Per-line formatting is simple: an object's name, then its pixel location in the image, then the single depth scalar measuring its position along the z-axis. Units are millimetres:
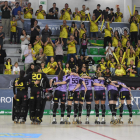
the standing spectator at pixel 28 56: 18453
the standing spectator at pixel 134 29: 22672
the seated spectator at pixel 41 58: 18112
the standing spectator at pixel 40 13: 23047
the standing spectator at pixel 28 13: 22891
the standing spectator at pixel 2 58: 18297
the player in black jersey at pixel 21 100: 11633
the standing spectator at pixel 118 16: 24656
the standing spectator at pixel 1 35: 19841
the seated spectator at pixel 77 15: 23402
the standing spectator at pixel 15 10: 22391
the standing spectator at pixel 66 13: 23203
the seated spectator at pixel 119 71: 17884
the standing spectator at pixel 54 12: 23331
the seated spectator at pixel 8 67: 18025
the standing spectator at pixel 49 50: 19656
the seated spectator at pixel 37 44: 19772
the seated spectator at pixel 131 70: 18375
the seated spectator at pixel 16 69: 17316
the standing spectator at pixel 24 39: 20141
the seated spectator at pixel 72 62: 17697
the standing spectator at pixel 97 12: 23853
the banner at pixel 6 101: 16000
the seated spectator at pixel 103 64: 18819
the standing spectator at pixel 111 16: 24172
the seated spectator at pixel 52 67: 17531
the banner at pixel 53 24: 22500
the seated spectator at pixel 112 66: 18578
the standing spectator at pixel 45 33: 20500
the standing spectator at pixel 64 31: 21047
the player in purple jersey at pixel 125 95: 12297
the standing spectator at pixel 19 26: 22078
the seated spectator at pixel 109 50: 20673
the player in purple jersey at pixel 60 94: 11531
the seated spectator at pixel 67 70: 15611
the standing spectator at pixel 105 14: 23972
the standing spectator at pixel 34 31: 20391
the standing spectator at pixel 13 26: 21125
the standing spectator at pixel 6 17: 21609
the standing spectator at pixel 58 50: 19469
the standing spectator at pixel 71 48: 19844
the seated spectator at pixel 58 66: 17391
